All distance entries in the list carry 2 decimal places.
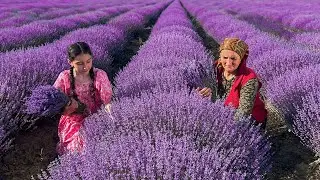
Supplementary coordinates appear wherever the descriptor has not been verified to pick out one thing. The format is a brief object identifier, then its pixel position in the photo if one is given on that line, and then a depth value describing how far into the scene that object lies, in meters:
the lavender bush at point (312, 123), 3.03
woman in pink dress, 3.16
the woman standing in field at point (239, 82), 3.22
